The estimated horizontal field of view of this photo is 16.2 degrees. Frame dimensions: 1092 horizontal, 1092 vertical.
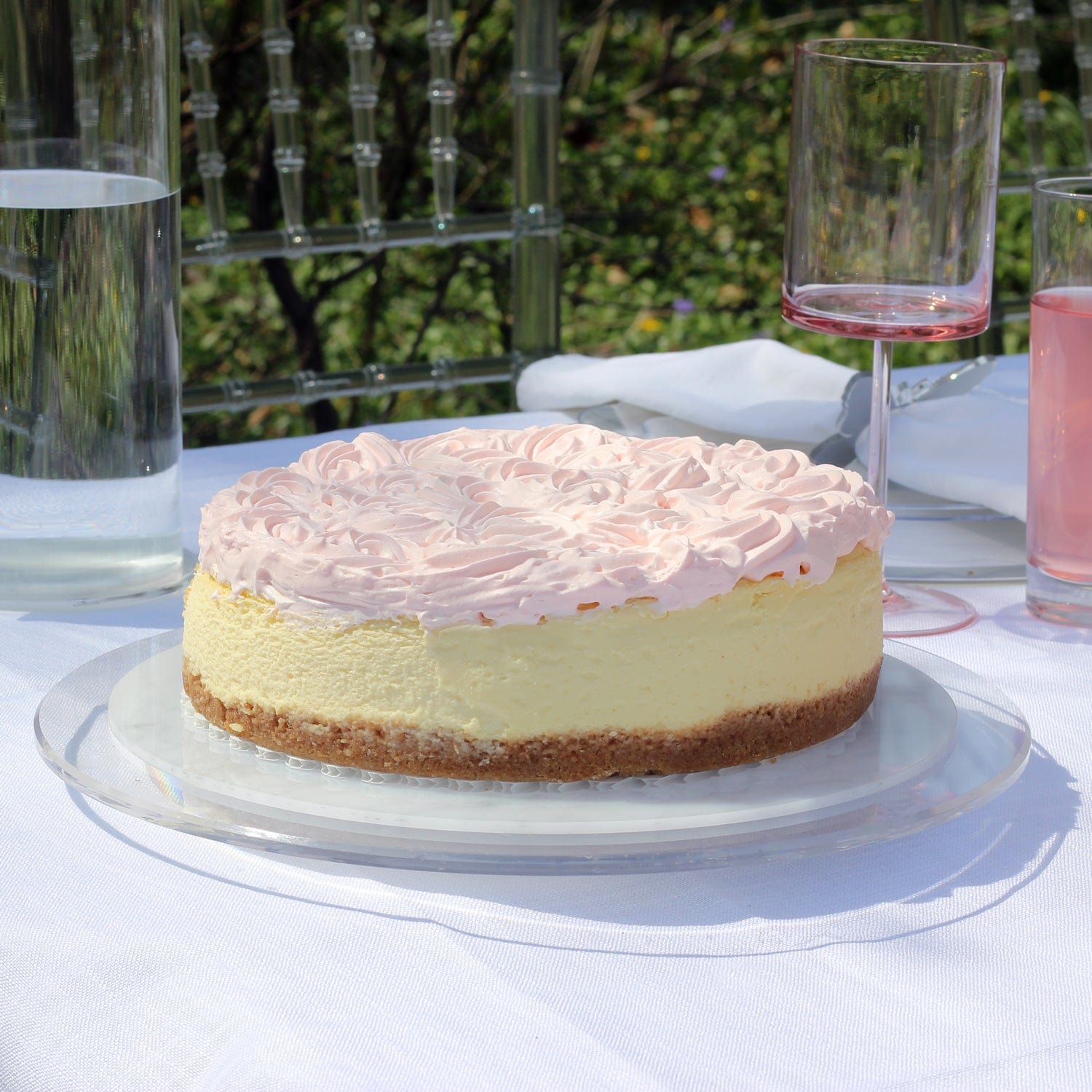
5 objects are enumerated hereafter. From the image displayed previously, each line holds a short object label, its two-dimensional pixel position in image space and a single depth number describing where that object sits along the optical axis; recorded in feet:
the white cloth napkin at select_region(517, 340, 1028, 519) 5.27
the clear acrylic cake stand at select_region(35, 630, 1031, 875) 4.09
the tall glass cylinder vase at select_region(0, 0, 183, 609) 4.79
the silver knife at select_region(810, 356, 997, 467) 5.34
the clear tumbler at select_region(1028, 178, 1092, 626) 4.82
